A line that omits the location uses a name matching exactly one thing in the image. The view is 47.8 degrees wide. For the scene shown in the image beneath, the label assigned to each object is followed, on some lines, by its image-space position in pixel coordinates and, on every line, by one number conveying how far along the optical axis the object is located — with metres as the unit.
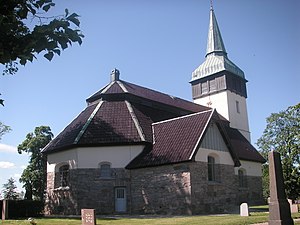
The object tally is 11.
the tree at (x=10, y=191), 38.59
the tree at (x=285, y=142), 36.62
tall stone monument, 10.33
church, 21.58
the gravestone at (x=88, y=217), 13.66
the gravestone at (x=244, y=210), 17.81
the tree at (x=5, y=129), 40.66
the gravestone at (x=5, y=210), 20.12
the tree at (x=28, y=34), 5.46
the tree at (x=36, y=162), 37.69
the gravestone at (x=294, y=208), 18.92
